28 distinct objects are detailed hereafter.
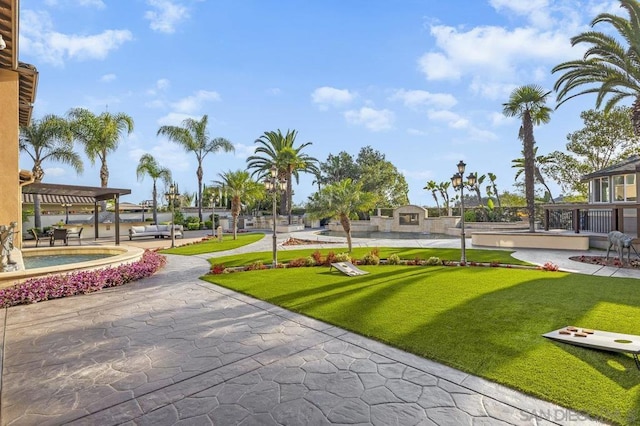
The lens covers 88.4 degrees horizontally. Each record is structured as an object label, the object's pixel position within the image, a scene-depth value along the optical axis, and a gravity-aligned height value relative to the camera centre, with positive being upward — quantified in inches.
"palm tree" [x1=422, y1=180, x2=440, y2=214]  1467.8 +114.7
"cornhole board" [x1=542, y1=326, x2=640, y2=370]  161.6 -70.3
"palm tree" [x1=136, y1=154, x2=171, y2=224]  1374.3 +191.9
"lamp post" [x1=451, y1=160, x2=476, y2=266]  497.9 +48.3
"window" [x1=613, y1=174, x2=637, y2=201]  689.0 +47.4
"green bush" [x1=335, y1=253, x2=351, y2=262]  482.1 -66.8
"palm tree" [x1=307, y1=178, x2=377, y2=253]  609.0 +19.7
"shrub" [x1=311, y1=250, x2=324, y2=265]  489.1 -68.7
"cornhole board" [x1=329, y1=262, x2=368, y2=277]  405.6 -71.4
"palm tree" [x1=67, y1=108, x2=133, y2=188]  1034.7 +270.2
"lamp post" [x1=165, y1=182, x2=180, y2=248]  862.5 +57.8
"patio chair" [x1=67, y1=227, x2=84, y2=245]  780.0 -44.7
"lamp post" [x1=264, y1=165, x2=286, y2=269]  481.5 +46.1
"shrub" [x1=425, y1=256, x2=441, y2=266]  483.4 -73.1
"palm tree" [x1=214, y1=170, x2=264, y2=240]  949.2 +77.5
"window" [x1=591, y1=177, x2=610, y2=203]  731.7 +45.9
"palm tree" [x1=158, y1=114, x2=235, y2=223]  1337.4 +309.1
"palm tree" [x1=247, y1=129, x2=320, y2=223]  1348.4 +247.4
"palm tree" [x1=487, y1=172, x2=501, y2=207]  1334.9 +104.5
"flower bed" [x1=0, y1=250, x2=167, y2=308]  299.3 -69.3
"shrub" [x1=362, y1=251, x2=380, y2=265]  496.7 -71.9
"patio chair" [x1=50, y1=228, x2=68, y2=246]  684.7 -39.3
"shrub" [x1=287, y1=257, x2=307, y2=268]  486.9 -74.3
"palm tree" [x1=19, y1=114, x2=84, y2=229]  944.9 +215.7
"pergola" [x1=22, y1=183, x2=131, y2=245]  609.0 +49.7
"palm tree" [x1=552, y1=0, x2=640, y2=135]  511.7 +250.5
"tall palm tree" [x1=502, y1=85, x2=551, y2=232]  696.4 +212.4
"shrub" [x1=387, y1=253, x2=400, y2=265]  497.7 -72.9
